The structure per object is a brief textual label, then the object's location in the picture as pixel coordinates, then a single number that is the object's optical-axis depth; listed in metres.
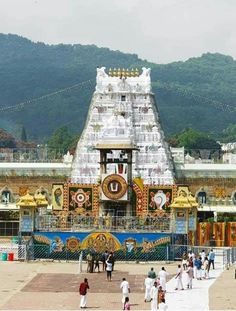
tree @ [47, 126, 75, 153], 177.88
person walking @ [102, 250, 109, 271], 53.62
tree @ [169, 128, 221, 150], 173.50
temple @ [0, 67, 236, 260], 59.50
